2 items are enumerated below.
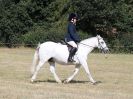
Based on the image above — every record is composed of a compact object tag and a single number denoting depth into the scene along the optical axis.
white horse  18.22
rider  18.09
